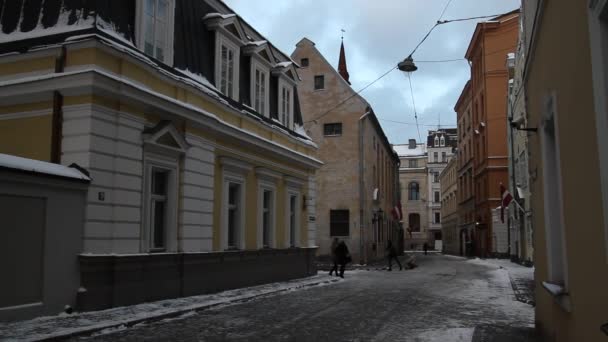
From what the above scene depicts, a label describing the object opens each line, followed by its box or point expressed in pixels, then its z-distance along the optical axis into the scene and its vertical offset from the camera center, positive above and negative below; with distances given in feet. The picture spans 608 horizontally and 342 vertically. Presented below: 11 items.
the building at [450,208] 204.85 +11.64
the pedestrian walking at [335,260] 74.46 -2.68
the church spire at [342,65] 146.73 +43.41
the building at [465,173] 164.96 +19.62
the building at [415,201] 283.38 +18.18
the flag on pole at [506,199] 91.02 +6.15
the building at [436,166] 285.02 +35.79
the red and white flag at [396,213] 118.27 +5.20
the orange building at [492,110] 135.54 +29.57
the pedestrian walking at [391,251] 90.94 -1.85
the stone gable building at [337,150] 110.22 +16.84
